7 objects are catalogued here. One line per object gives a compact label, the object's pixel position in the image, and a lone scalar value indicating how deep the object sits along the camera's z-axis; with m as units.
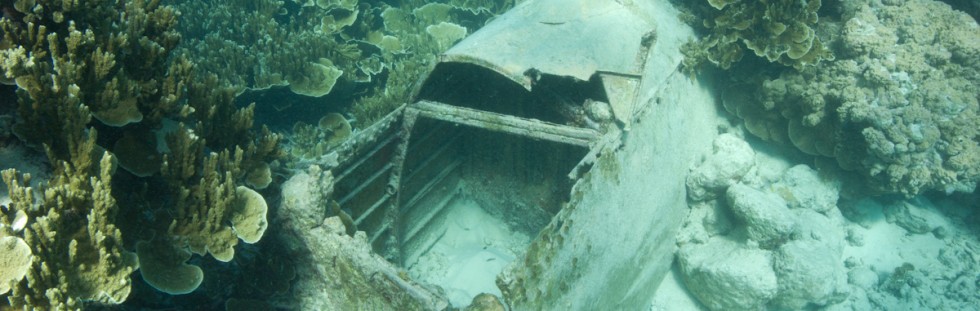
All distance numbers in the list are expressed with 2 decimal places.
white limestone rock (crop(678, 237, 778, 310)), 4.73
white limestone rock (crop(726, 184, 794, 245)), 4.79
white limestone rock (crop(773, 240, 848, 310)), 4.76
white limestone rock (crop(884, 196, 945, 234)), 6.00
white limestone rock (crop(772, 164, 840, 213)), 5.57
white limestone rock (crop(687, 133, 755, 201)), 5.02
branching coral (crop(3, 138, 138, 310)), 1.92
